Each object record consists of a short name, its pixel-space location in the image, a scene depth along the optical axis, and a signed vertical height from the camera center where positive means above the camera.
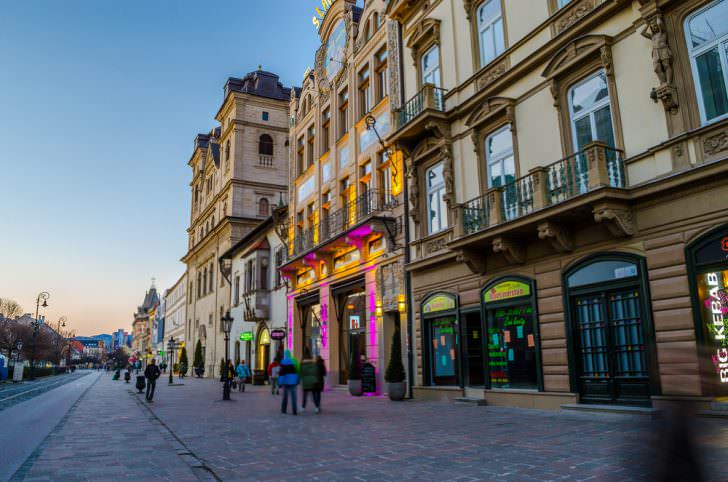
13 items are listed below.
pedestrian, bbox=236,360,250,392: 27.73 -1.06
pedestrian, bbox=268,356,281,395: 22.76 -0.85
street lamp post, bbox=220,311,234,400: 20.70 -1.11
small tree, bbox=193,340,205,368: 49.94 -0.35
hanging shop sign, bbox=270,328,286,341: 29.52 +0.89
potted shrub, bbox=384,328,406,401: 17.83 -0.86
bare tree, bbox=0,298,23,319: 89.38 +8.13
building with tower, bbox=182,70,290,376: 47.81 +15.19
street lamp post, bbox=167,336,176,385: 41.16 +0.77
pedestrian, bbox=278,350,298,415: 14.60 -0.67
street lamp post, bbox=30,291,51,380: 52.73 +5.07
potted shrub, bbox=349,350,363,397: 20.72 -0.96
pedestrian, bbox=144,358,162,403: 21.18 -0.69
